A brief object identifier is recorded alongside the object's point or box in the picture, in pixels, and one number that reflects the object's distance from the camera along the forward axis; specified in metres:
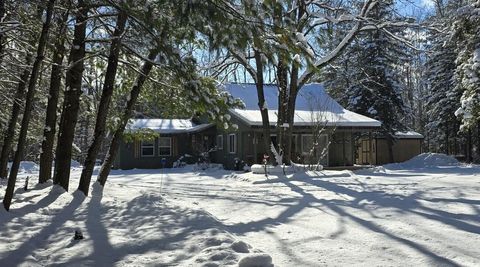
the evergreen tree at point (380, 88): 32.81
